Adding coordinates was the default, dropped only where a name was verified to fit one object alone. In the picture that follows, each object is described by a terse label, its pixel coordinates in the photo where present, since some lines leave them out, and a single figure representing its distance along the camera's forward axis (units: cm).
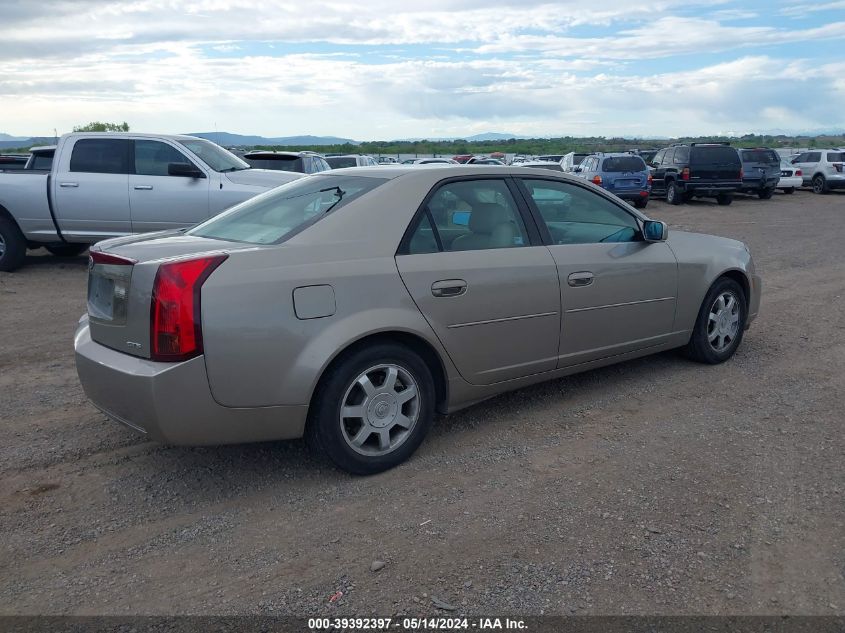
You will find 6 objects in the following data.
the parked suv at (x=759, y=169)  2631
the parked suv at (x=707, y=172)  2373
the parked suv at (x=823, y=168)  2981
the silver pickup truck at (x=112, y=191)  1060
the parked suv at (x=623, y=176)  2209
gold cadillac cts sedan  375
